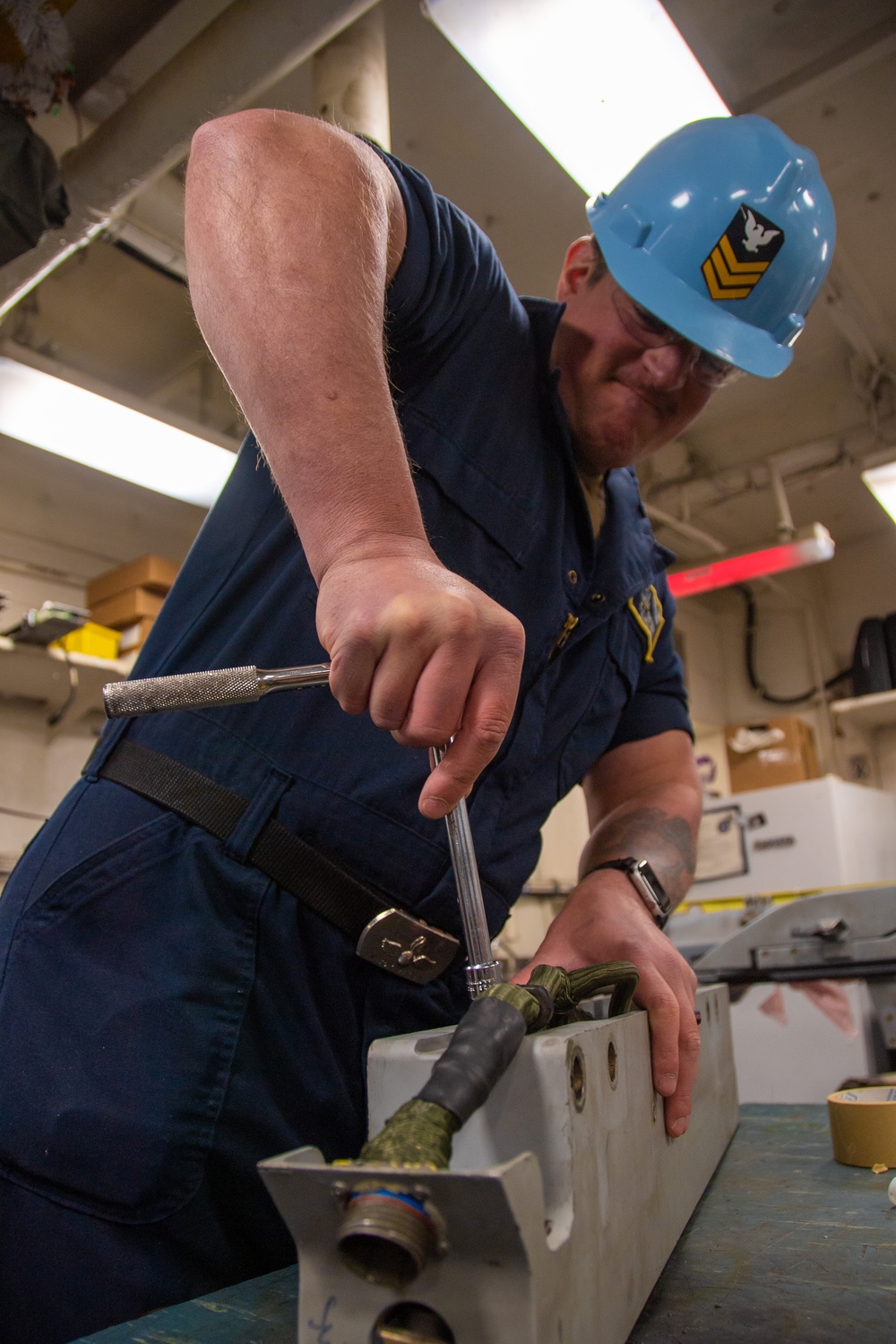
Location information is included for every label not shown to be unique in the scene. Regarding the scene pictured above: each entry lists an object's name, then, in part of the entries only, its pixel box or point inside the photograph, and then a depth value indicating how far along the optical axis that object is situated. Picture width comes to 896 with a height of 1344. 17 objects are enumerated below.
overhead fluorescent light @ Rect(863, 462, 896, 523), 3.13
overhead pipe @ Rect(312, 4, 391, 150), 1.87
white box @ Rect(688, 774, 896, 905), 3.53
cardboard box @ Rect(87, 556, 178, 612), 2.73
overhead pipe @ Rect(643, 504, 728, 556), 3.76
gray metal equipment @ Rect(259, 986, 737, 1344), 0.34
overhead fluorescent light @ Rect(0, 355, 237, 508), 2.25
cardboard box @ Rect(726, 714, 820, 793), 4.00
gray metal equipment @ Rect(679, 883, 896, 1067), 1.60
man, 0.50
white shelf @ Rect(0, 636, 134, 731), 2.46
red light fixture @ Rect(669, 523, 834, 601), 3.01
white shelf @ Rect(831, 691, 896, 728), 4.26
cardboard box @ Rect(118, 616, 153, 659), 2.70
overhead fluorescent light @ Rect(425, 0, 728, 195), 1.51
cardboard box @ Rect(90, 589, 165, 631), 2.73
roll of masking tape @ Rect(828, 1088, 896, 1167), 0.88
